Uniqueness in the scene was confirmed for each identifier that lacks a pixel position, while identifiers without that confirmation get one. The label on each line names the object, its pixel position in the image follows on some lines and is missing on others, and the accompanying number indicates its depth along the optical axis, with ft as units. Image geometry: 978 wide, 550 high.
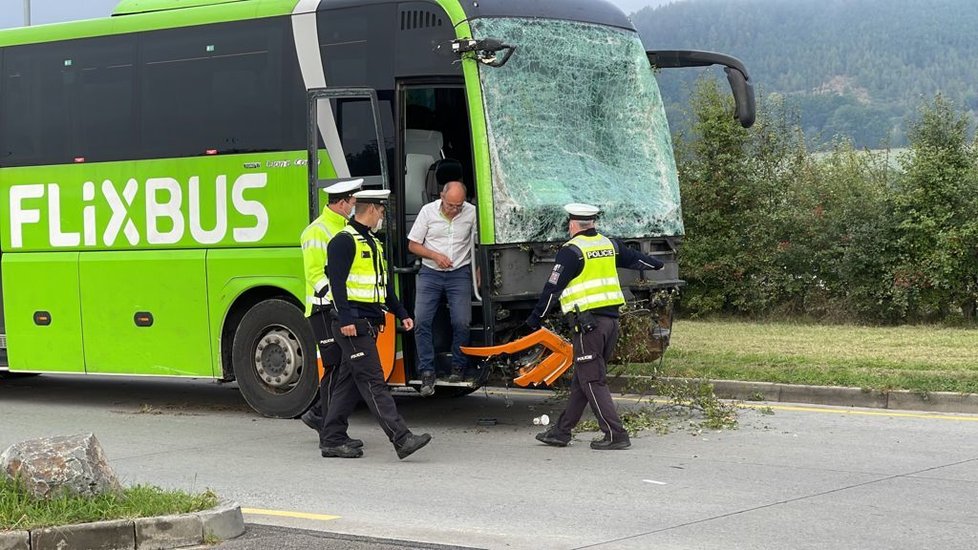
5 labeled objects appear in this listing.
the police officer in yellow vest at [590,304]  63.62
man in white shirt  69.36
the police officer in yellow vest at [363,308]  61.41
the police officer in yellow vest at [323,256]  63.41
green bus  69.26
